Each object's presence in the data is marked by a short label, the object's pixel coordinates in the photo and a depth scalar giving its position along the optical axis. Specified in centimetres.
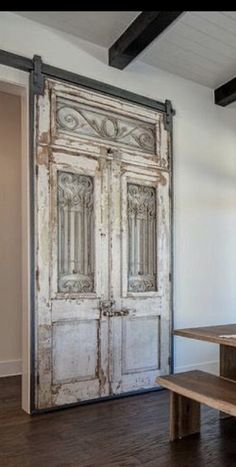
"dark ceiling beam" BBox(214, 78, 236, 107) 416
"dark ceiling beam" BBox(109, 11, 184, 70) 293
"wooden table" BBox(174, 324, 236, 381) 270
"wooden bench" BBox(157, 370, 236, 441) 241
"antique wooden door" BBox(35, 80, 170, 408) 315
